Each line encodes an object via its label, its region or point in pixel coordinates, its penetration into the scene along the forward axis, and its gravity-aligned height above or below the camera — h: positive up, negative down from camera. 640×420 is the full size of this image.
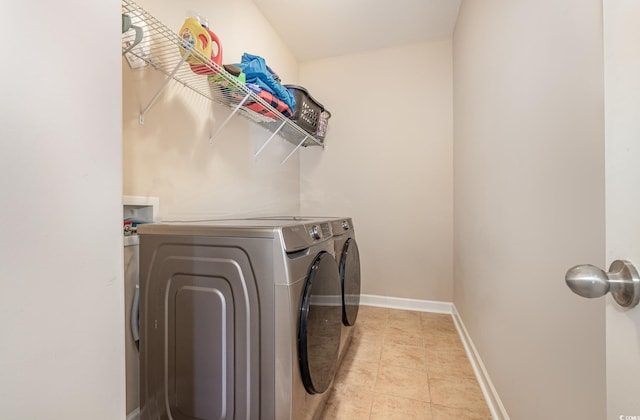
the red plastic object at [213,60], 1.24 +0.75
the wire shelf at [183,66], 1.06 +0.71
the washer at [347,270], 1.60 -0.43
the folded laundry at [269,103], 1.64 +0.72
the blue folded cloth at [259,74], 1.57 +0.85
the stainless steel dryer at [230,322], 0.86 -0.41
